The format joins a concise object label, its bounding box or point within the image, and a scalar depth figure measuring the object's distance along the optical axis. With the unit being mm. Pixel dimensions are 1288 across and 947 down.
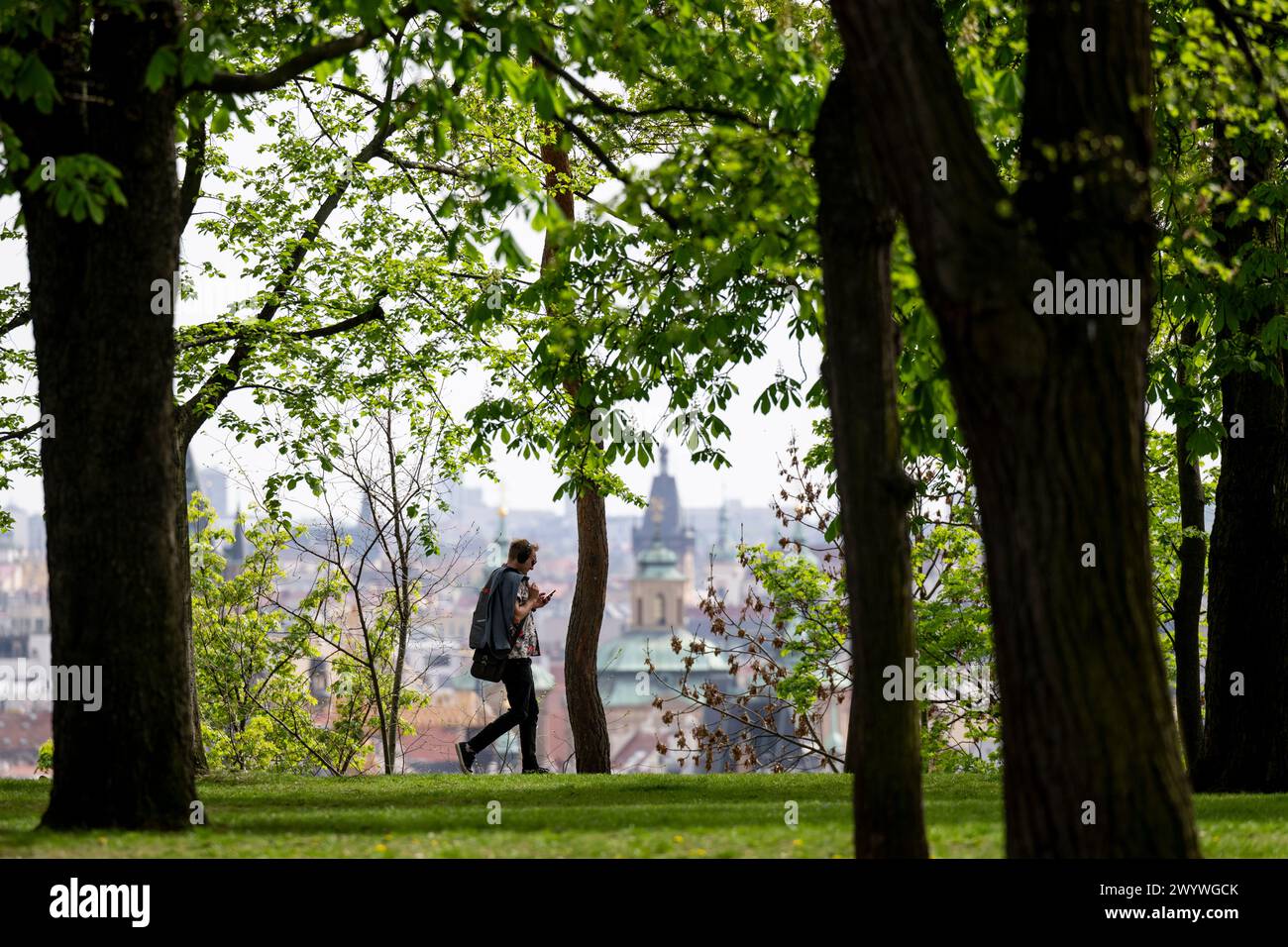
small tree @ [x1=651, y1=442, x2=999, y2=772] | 21891
